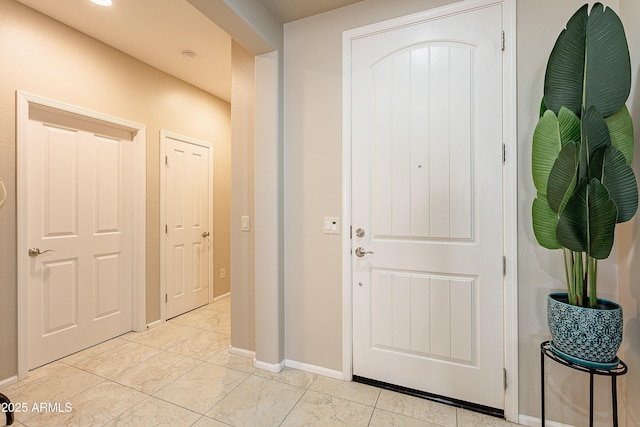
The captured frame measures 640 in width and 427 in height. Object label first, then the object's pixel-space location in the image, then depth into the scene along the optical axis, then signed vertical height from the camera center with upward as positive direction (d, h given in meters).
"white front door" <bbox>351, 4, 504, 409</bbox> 1.62 +0.03
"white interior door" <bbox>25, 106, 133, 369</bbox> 2.18 -0.19
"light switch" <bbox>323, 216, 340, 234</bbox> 2.00 -0.10
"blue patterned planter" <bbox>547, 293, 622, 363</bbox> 1.11 -0.48
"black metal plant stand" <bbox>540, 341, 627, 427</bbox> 1.11 -0.64
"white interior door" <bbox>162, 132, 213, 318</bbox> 3.15 -0.14
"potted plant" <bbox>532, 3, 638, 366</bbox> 1.09 +0.18
